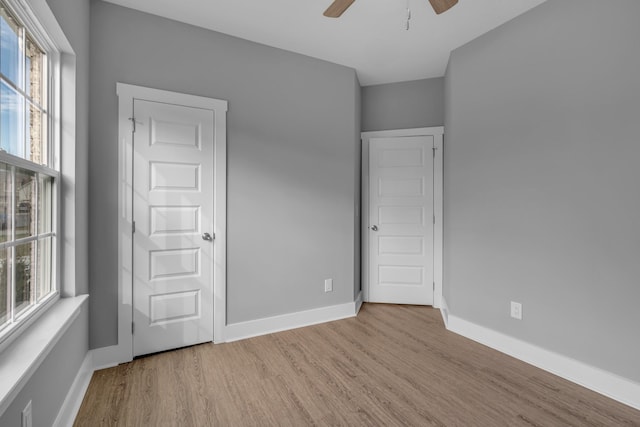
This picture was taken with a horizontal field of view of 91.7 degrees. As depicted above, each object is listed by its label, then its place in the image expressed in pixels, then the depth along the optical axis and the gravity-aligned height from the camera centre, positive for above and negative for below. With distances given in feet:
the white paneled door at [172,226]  8.04 -0.40
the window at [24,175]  4.23 +0.57
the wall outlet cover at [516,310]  8.36 -2.63
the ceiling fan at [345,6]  5.76 +4.07
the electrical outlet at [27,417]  3.87 -2.64
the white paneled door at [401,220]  12.30 -0.30
